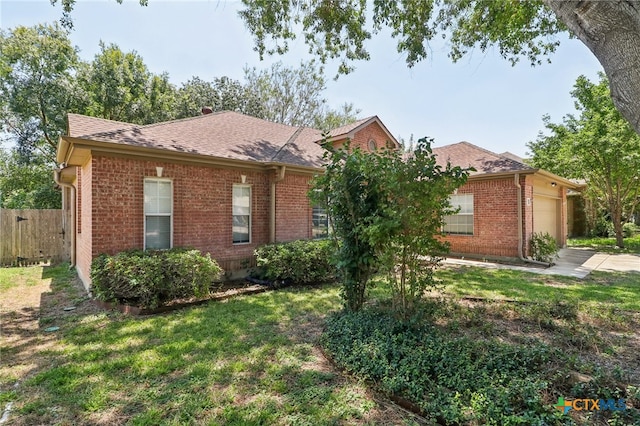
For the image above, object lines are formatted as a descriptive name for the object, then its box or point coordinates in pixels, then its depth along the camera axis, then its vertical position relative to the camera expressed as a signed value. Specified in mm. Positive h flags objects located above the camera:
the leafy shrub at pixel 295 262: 7961 -1210
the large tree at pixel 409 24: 8820 +5795
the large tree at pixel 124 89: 18891 +8343
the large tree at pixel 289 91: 26812 +11019
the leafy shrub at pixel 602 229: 20153 -971
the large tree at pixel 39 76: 16812 +7870
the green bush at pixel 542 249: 11352 -1266
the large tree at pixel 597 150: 13445 +3023
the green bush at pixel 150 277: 5926 -1189
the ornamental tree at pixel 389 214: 4062 +18
